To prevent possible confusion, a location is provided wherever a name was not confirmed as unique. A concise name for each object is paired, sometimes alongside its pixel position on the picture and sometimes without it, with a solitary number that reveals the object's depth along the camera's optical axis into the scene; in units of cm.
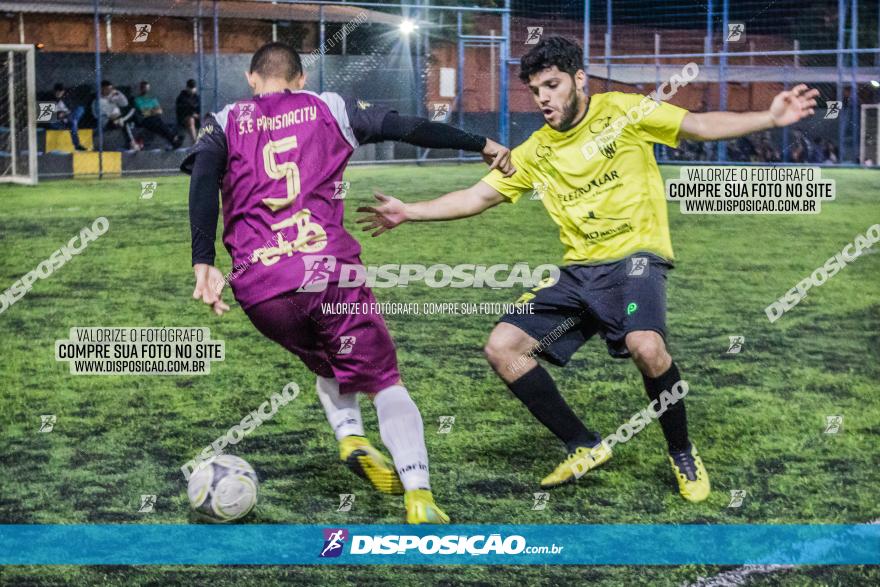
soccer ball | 414
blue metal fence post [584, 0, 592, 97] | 1230
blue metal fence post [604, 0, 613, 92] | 1473
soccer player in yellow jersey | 436
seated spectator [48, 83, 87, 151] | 1513
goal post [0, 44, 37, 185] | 1395
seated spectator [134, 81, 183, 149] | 1539
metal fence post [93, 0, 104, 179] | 1372
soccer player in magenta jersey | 414
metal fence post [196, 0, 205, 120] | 1400
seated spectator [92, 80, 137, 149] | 1533
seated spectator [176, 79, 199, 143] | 1557
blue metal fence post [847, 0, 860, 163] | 1609
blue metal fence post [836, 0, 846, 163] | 1603
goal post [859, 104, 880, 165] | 1617
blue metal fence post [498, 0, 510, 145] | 1080
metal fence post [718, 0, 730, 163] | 1593
